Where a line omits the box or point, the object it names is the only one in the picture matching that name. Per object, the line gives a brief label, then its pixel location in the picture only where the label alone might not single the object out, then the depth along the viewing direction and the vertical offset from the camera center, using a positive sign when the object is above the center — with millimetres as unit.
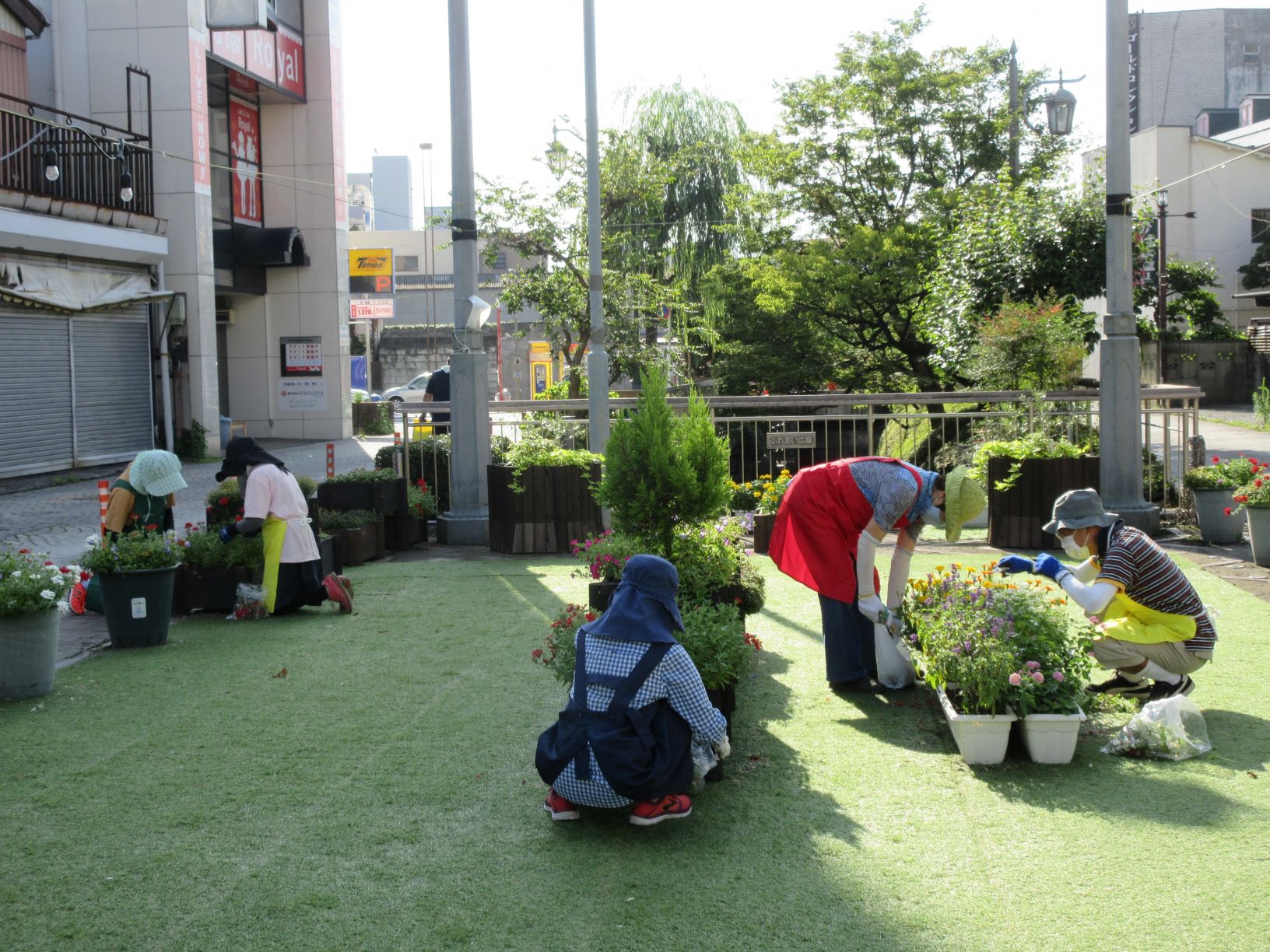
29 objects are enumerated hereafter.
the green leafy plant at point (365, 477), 12617 -613
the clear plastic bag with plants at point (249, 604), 9484 -1439
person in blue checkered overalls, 4797 -1208
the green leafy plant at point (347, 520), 12102 -1019
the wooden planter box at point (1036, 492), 12227 -860
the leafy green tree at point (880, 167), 22141 +4674
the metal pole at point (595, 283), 13781 +1573
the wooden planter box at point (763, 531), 12141 -1200
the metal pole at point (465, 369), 13070 +516
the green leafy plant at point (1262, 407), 29578 -97
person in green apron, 9359 -540
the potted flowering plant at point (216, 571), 9750 -1205
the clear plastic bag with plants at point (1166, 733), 5645 -1539
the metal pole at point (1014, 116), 22266 +5350
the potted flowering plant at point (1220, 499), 11680 -918
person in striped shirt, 6266 -1009
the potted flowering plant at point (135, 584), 8531 -1143
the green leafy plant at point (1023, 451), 12289 -452
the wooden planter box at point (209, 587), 9750 -1337
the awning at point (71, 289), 19250 +2279
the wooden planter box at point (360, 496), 12578 -813
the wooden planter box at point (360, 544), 12008 -1264
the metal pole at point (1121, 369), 11664 +343
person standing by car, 15117 +333
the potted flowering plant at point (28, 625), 7090 -1182
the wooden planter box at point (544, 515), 12672 -1040
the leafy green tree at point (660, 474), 6906 -347
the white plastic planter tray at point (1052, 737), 5562 -1516
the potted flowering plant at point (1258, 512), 10477 -943
